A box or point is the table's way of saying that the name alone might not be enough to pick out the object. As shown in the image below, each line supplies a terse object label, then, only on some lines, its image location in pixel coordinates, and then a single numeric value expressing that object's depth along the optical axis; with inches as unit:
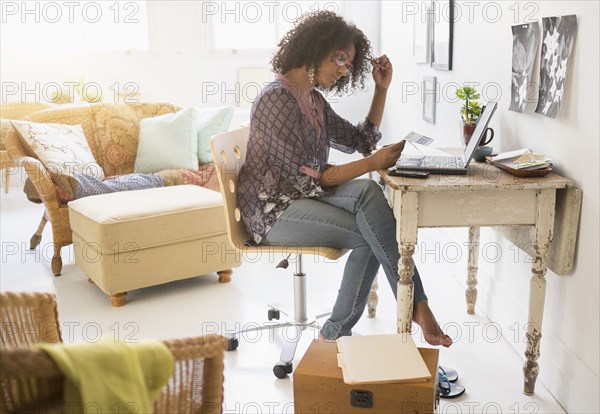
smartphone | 85.8
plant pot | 105.0
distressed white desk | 82.7
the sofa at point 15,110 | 226.8
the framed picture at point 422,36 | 157.8
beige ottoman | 126.9
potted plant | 108.0
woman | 90.7
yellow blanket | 37.9
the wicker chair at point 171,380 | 36.9
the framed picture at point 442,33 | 138.6
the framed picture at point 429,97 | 154.5
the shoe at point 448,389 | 91.4
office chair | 95.3
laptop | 88.6
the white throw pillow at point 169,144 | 161.6
